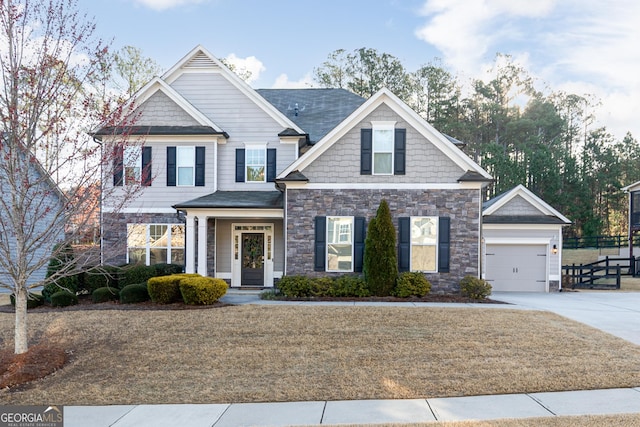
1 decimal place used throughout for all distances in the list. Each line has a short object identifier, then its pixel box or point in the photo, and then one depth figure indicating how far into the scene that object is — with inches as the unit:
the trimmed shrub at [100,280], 533.3
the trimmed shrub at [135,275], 544.1
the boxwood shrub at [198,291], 470.3
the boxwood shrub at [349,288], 530.9
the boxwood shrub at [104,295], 506.9
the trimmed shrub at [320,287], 535.2
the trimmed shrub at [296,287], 532.7
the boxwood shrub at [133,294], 494.9
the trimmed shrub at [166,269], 561.0
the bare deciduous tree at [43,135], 271.9
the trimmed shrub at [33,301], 485.7
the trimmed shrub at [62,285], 498.3
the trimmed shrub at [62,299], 483.2
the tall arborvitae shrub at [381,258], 528.7
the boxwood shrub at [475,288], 527.3
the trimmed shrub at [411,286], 523.8
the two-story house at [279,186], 557.9
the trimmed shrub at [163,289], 482.0
